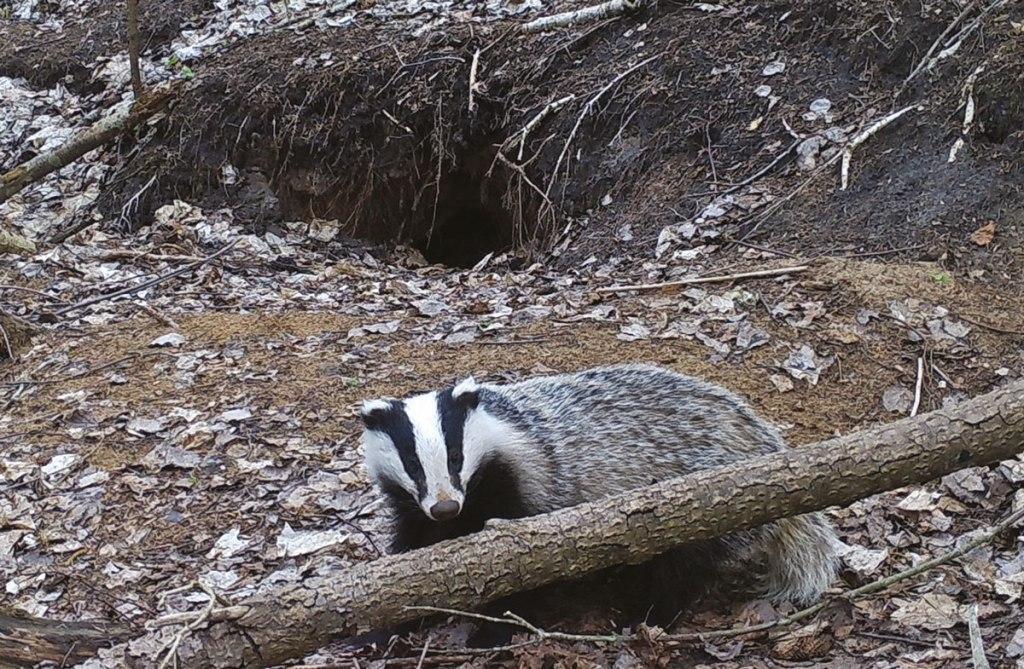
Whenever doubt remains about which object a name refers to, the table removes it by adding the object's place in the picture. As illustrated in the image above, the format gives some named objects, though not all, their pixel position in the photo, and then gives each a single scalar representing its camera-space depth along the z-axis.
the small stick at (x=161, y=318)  5.88
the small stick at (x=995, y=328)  4.73
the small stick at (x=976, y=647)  2.47
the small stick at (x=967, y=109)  5.79
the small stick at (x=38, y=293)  6.36
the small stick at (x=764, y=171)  6.46
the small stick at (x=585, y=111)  7.38
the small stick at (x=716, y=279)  5.43
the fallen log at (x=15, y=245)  6.84
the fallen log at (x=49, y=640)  2.86
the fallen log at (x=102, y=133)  8.00
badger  3.28
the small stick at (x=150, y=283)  6.21
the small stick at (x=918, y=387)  4.44
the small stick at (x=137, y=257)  7.06
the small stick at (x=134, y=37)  7.69
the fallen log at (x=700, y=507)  2.74
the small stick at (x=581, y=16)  7.99
